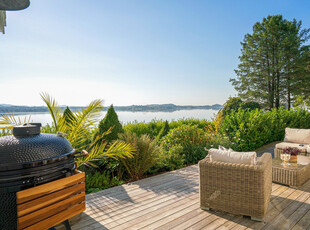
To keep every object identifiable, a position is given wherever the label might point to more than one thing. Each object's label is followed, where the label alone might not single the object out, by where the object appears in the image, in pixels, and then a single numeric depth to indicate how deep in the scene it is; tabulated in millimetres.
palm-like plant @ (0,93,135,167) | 3445
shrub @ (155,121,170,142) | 8541
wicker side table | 3318
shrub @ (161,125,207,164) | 5231
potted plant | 3738
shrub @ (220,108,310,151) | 6105
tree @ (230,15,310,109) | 17062
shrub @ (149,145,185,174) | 4539
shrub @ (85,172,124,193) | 3588
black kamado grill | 1593
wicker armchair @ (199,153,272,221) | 2350
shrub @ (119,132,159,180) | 3957
